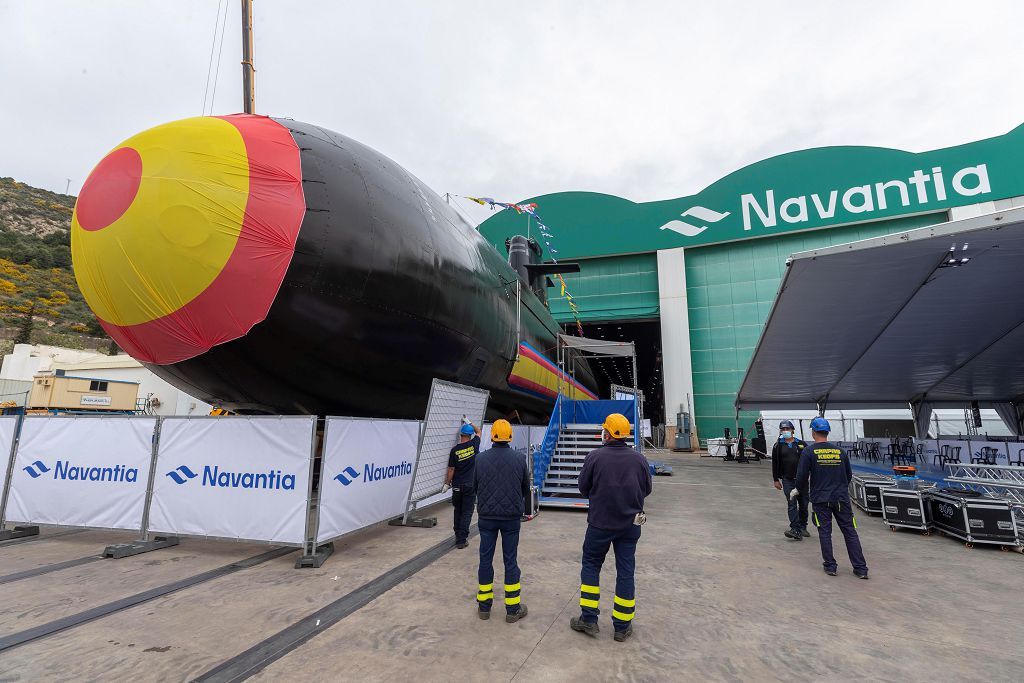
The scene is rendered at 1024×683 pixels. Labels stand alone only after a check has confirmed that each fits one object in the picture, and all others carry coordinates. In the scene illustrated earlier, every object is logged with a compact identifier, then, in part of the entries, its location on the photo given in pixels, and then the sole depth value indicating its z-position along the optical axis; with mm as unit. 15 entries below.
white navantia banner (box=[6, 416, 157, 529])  5828
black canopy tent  7582
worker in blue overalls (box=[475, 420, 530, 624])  3727
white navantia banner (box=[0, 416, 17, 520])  6285
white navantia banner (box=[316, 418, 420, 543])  5473
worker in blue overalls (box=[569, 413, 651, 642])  3436
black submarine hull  5062
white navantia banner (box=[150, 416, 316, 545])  5312
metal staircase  8842
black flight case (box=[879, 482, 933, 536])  6973
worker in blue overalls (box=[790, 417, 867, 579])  5020
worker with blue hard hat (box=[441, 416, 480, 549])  5846
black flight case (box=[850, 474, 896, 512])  8383
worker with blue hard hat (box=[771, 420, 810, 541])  7223
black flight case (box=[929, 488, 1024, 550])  6090
